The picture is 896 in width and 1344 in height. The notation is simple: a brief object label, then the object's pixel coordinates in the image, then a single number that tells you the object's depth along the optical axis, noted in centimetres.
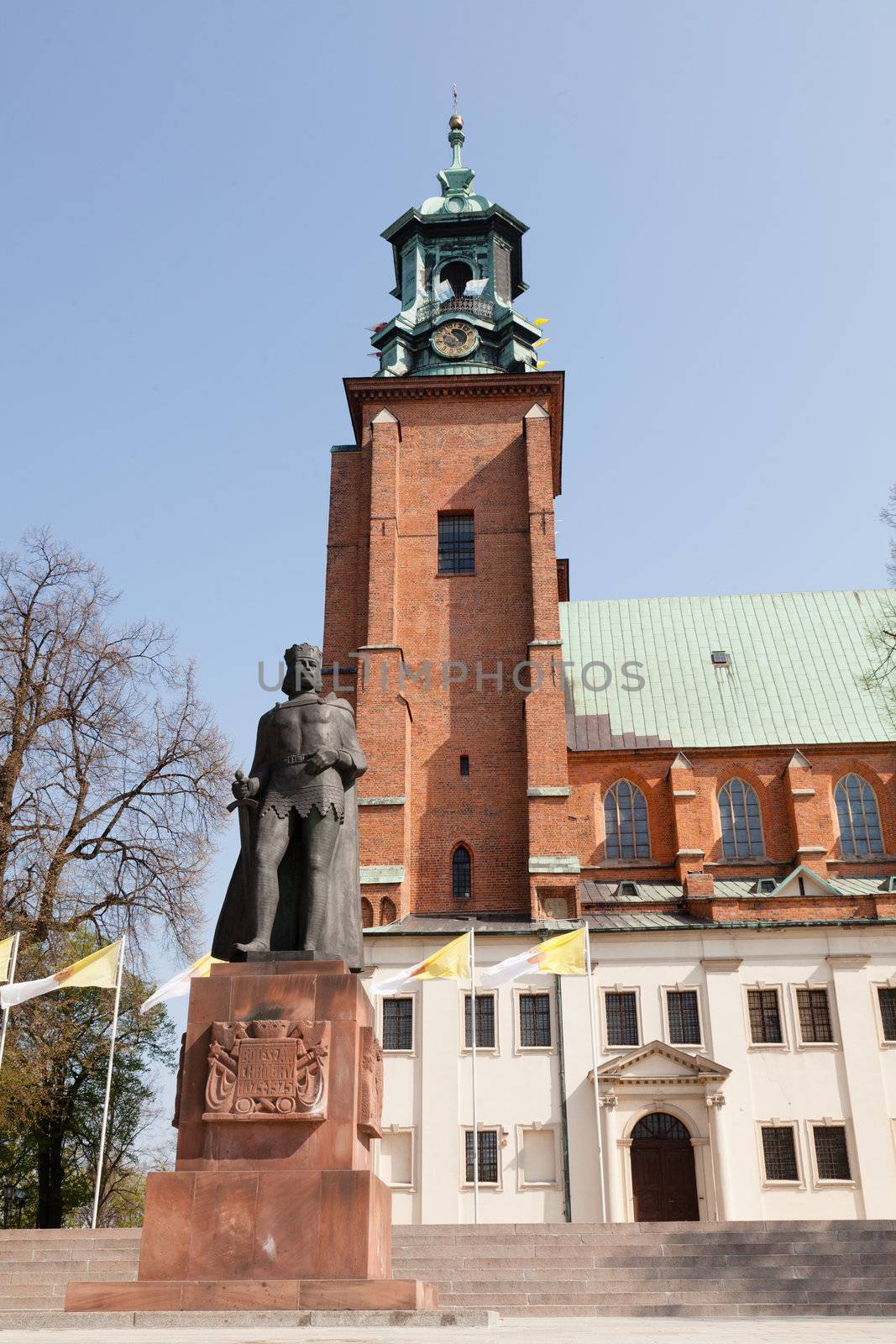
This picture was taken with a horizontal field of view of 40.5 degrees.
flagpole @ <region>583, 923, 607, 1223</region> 2675
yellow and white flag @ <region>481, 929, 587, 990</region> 2536
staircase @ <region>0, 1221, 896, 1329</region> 1412
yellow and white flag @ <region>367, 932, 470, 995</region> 2569
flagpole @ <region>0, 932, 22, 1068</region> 2185
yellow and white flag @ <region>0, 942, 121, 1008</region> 2205
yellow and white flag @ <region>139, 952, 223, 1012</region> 2373
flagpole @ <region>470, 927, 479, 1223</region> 2507
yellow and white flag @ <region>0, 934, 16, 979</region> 2152
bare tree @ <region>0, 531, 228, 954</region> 2423
